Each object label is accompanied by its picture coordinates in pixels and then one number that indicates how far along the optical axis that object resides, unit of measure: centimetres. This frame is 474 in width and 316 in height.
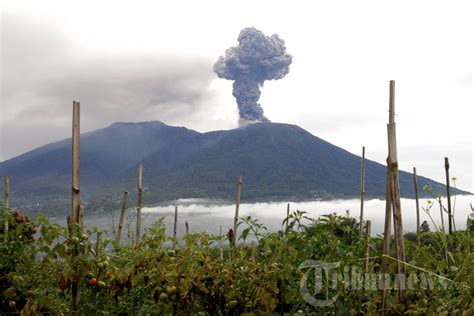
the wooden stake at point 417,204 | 736
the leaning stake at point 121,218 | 854
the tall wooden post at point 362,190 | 617
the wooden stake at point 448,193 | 533
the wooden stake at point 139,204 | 834
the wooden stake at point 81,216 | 286
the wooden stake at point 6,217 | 392
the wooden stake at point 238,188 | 828
